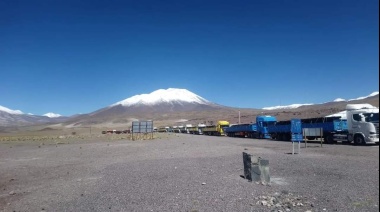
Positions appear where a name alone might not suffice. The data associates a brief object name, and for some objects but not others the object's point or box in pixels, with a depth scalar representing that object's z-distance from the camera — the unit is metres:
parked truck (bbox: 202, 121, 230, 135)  82.94
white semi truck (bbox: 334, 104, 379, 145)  30.73
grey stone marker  13.38
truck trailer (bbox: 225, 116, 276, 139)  57.62
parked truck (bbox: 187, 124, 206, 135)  98.81
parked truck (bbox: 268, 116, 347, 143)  37.94
